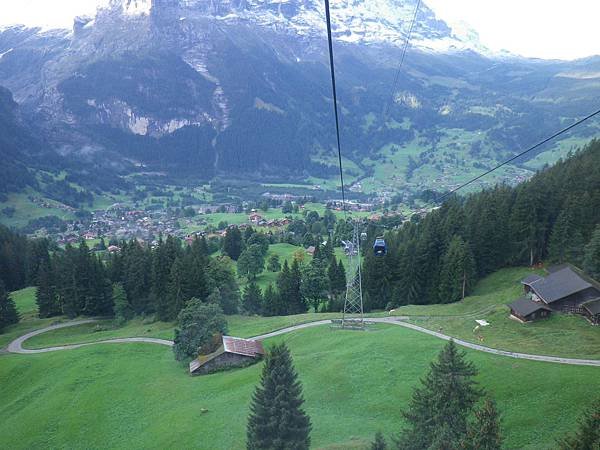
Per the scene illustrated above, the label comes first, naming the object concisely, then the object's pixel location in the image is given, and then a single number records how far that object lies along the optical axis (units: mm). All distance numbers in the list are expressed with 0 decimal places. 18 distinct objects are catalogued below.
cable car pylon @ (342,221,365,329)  56894
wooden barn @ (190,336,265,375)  51969
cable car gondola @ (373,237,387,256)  52600
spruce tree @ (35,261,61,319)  79062
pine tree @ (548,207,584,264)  58375
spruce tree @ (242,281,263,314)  79938
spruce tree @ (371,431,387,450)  23672
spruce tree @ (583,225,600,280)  49906
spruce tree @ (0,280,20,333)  72438
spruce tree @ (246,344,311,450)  28547
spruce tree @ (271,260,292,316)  79938
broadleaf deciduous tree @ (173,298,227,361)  55062
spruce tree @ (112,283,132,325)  77562
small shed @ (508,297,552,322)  45938
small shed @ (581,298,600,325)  42438
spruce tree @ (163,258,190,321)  71125
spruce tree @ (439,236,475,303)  64125
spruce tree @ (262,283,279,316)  79625
